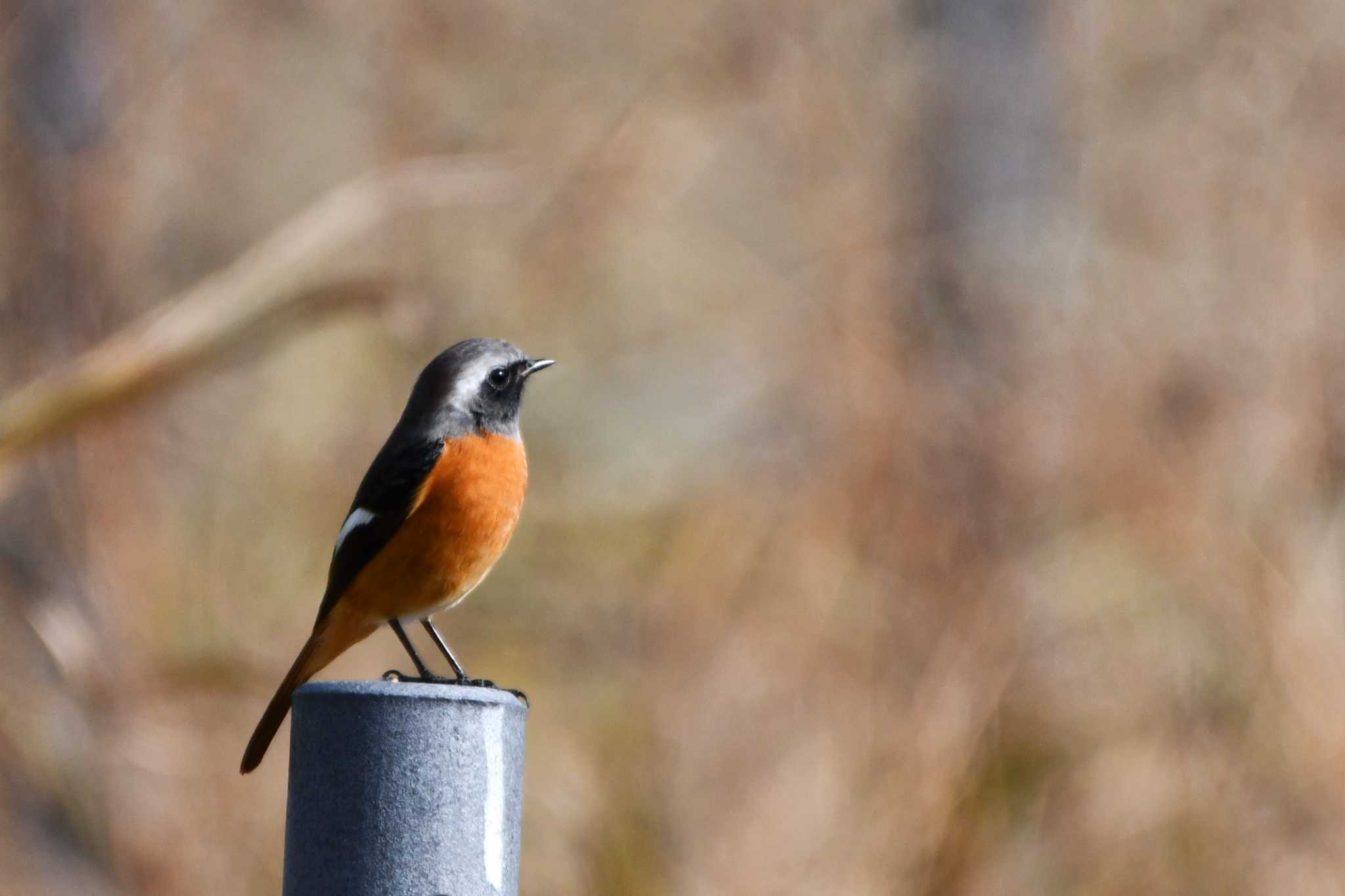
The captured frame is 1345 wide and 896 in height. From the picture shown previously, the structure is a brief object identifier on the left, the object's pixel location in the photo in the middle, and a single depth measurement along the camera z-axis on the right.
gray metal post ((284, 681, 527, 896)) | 4.70
